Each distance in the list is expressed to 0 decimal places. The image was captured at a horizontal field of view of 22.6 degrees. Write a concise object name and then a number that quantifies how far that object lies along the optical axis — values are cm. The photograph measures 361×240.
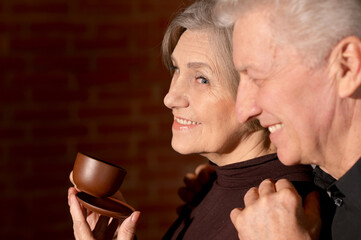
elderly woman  139
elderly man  111
